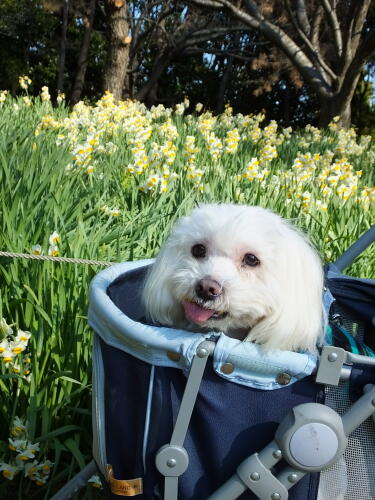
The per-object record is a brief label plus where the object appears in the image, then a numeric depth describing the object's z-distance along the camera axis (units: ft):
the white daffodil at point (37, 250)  5.06
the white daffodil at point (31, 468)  4.38
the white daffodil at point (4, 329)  4.56
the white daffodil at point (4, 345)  4.46
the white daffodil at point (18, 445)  4.32
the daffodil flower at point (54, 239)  5.27
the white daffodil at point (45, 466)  4.45
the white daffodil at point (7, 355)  4.48
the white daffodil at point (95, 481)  4.44
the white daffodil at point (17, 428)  4.41
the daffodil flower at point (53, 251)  5.19
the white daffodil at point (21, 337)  4.56
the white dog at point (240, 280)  3.66
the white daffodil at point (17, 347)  4.52
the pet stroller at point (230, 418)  2.87
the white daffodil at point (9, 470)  4.37
